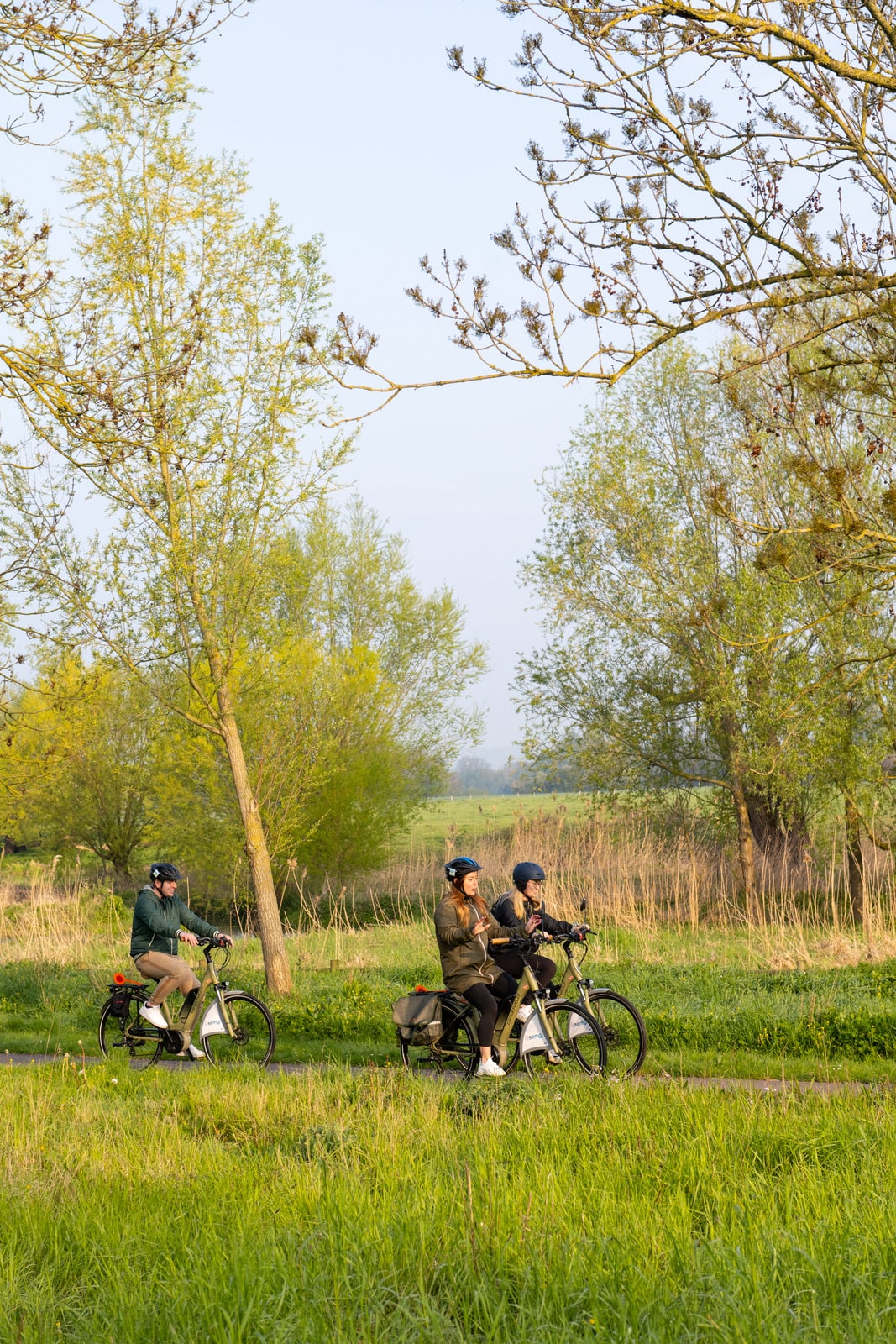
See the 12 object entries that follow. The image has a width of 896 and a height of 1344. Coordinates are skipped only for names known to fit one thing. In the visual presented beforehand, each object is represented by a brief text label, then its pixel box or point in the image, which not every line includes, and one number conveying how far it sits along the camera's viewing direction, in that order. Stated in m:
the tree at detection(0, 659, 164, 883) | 62.06
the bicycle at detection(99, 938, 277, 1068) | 21.17
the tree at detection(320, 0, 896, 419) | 15.77
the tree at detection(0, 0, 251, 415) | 16.16
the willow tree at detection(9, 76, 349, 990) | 27.27
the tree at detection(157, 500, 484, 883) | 36.84
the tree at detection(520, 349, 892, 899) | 46.09
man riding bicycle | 21.02
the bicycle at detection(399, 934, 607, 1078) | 17.89
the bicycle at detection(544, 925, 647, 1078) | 18.17
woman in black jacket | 18.52
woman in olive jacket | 18.05
